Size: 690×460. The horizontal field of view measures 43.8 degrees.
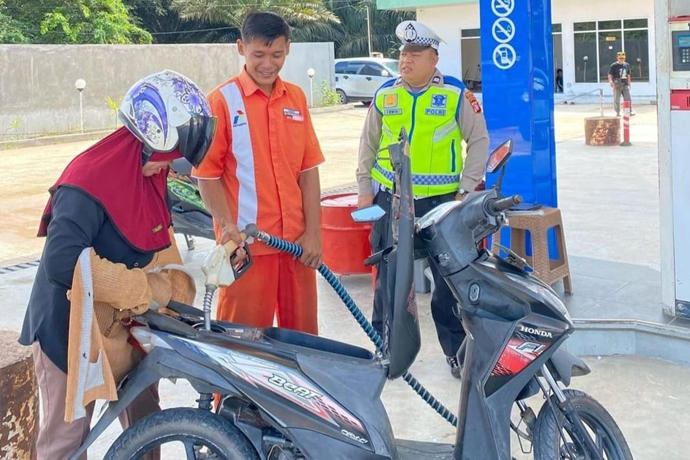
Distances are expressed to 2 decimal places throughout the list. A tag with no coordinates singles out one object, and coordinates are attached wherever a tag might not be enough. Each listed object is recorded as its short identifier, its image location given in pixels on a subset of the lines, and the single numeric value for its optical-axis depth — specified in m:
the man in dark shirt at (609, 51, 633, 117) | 16.06
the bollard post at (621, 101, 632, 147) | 13.76
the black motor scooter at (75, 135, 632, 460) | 2.54
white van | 24.02
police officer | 4.32
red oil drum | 6.06
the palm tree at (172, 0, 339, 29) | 28.31
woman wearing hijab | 2.51
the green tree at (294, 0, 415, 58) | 34.62
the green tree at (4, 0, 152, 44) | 24.53
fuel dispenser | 4.52
